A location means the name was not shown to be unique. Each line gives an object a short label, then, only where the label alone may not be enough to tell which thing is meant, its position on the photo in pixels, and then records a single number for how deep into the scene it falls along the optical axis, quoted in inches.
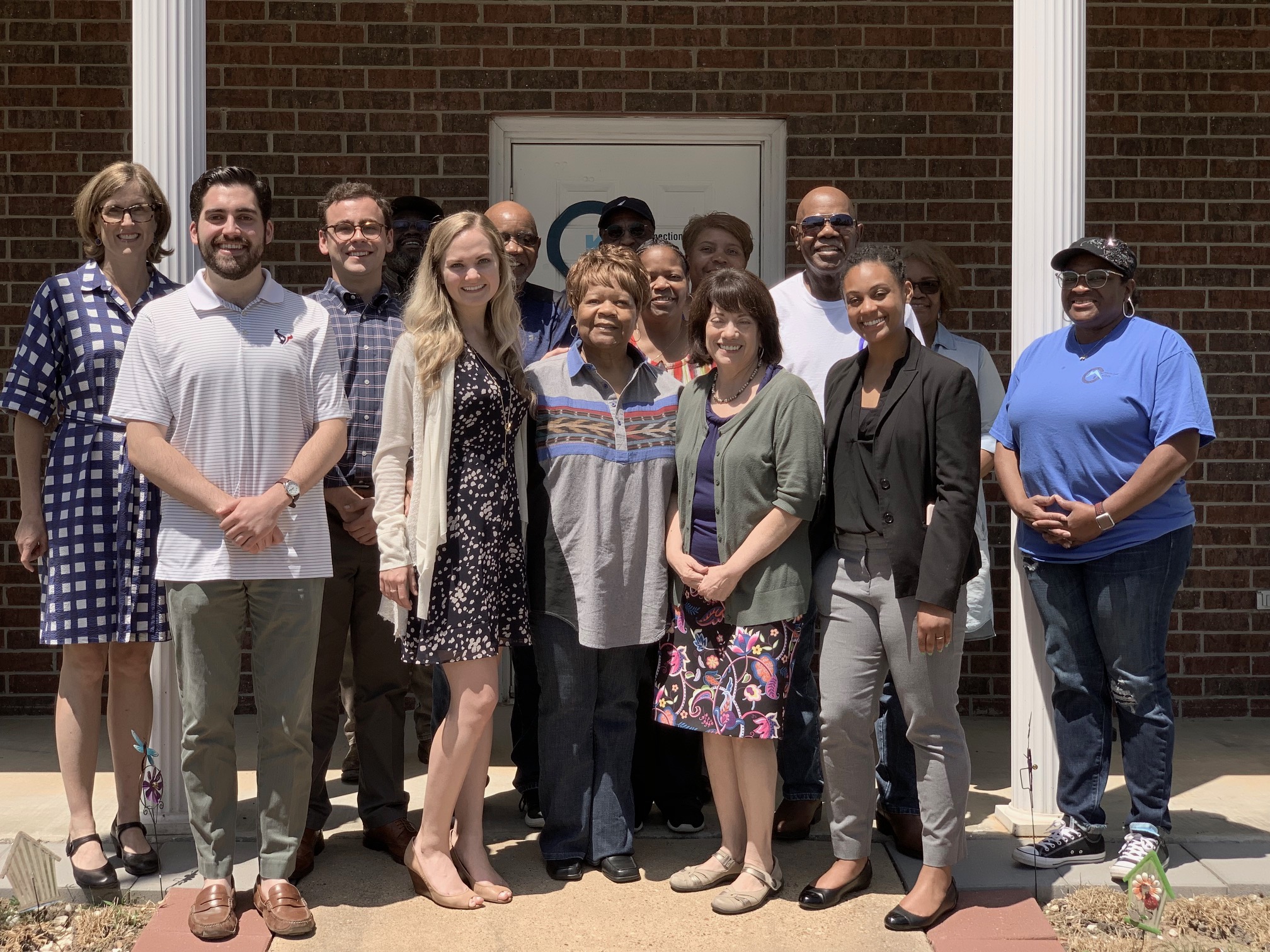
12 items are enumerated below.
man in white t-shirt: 162.7
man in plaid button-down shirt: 154.3
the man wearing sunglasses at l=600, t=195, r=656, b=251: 178.5
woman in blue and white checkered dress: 144.3
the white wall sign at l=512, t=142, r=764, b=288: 232.7
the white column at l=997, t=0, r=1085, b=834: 163.5
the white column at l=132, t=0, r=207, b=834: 159.3
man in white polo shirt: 134.3
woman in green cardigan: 141.6
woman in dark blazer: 136.1
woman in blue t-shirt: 147.2
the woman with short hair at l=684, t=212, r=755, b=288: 177.6
